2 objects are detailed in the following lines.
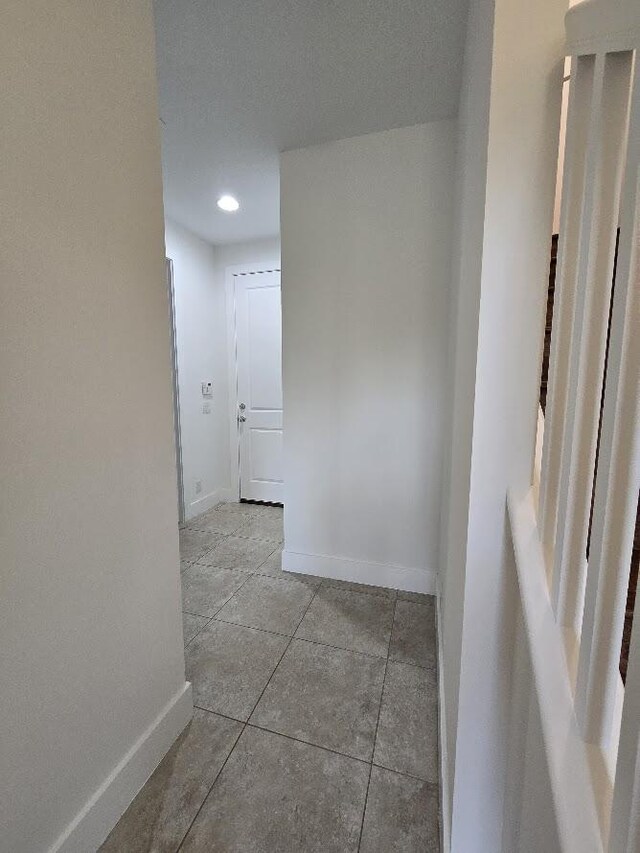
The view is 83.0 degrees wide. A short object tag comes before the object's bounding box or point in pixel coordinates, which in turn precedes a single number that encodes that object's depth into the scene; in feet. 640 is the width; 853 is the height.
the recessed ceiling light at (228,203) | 8.46
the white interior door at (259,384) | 11.27
